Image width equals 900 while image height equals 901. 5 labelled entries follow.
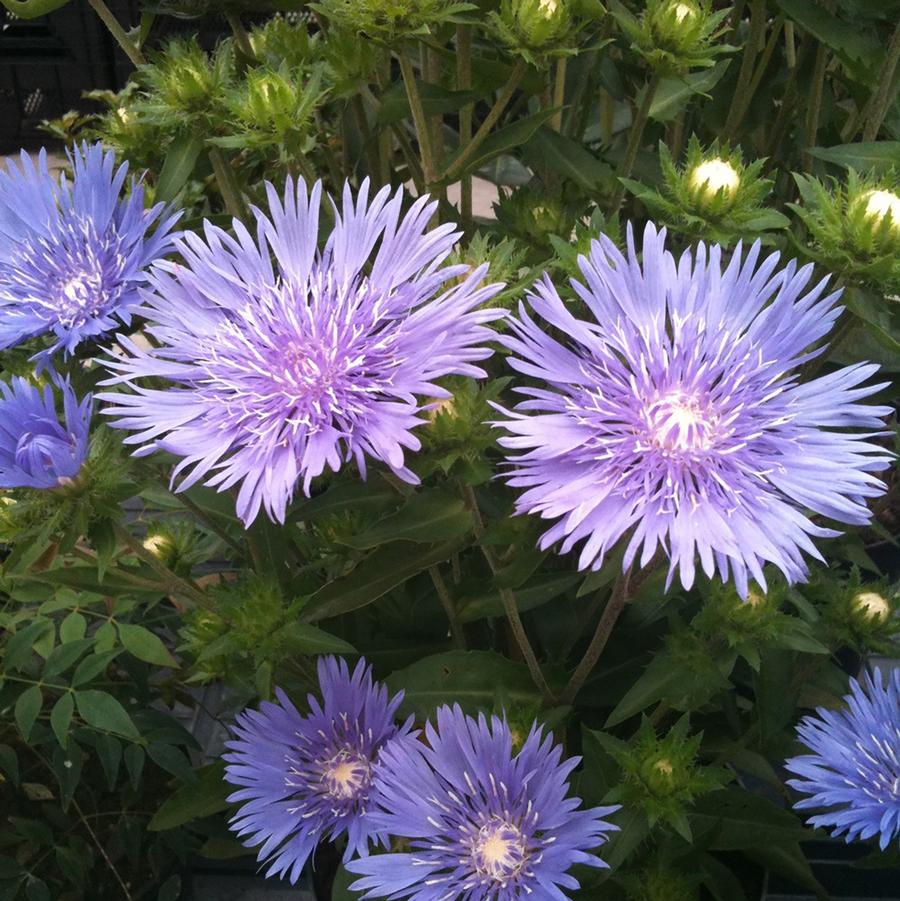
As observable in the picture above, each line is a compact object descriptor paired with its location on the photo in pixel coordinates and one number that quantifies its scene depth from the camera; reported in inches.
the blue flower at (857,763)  10.6
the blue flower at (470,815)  10.1
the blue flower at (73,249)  10.5
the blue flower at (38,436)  9.3
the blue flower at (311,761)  11.9
